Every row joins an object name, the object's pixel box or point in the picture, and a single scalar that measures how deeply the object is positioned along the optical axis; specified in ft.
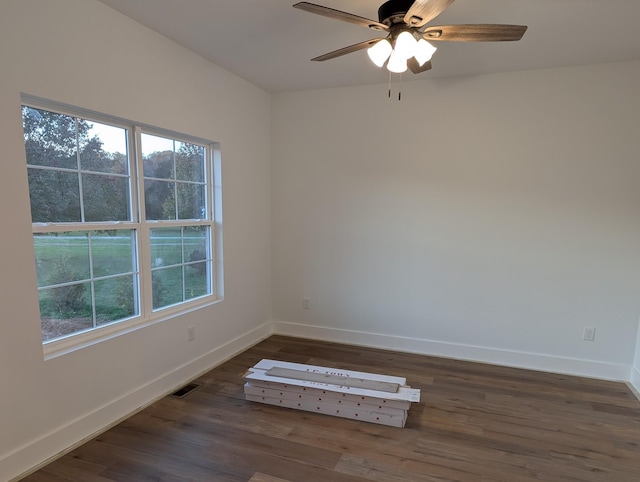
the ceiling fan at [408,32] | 5.89
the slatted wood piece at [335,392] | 7.97
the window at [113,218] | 6.88
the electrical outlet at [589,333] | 10.47
